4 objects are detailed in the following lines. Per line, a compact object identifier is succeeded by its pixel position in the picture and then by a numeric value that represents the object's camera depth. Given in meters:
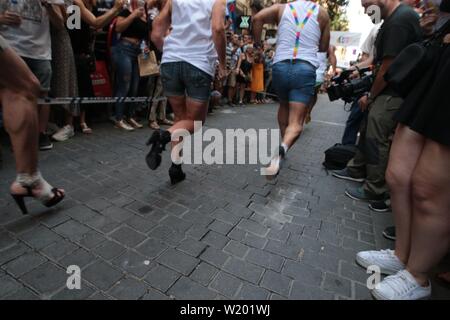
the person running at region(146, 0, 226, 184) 2.51
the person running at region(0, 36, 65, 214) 1.85
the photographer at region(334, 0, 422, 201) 2.44
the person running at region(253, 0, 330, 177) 2.78
